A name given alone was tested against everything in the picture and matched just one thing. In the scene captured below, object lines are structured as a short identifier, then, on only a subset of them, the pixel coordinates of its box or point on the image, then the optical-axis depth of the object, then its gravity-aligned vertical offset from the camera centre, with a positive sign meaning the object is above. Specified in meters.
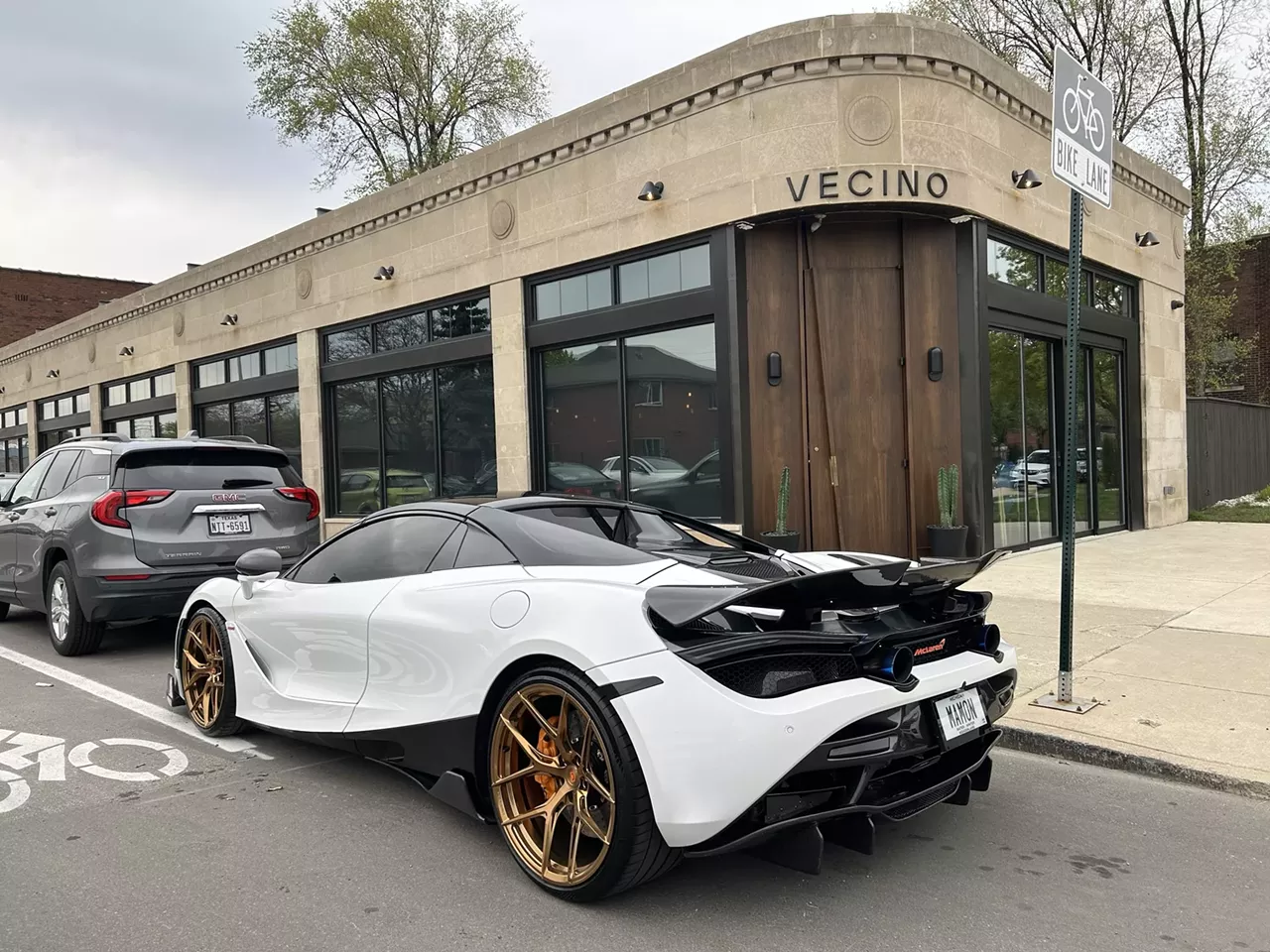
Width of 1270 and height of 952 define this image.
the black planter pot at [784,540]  9.84 -0.83
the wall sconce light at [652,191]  10.80 +3.28
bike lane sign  4.96 +1.83
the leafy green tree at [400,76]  29.92 +13.62
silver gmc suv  7.23 -0.33
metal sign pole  5.04 -0.16
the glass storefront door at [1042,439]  11.09 +0.21
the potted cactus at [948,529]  9.89 -0.76
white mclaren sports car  2.79 -0.75
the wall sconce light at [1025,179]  11.04 +3.36
